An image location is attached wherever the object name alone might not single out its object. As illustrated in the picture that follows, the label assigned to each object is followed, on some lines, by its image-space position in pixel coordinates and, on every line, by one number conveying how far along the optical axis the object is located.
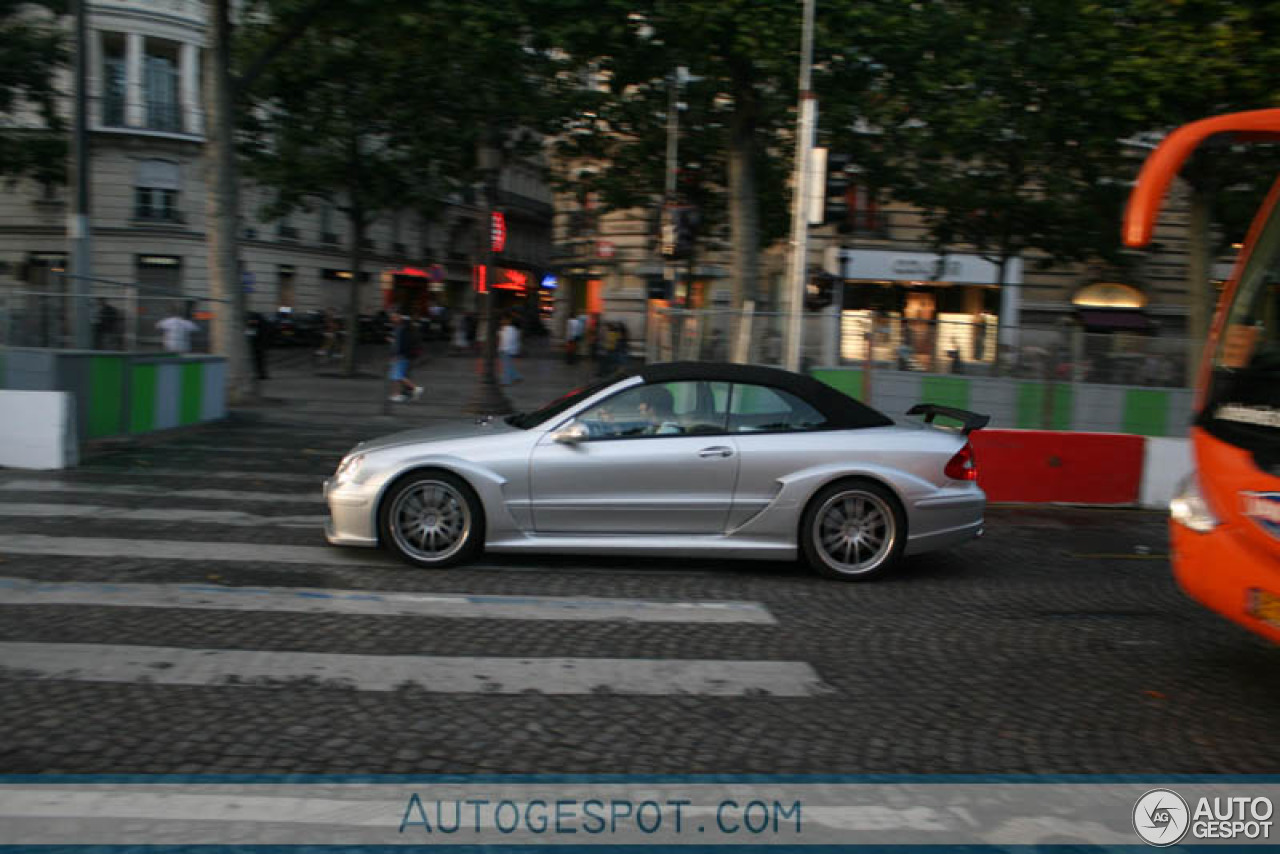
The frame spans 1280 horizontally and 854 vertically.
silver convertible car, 7.05
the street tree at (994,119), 19.56
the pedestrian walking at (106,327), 12.34
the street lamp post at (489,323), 17.36
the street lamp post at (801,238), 12.85
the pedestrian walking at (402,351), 20.83
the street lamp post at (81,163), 15.46
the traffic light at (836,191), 12.39
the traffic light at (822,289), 26.44
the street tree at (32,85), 23.11
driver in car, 7.24
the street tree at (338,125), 24.41
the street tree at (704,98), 18.92
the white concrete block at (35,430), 11.00
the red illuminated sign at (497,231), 17.27
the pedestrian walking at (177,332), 14.08
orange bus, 4.57
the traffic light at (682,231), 18.11
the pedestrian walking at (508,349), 26.59
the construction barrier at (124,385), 11.37
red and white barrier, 11.47
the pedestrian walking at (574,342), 38.50
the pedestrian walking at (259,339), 25.12
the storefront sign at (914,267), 35.25
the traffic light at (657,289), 22.08
